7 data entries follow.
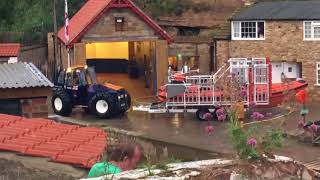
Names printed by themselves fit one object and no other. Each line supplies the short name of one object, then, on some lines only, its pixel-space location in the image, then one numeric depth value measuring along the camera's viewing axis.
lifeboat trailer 26.36
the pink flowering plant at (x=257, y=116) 8.47
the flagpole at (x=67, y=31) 31.75
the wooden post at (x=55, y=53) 36.82
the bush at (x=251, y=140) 6.75
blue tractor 27.58
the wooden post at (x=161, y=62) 33.44
